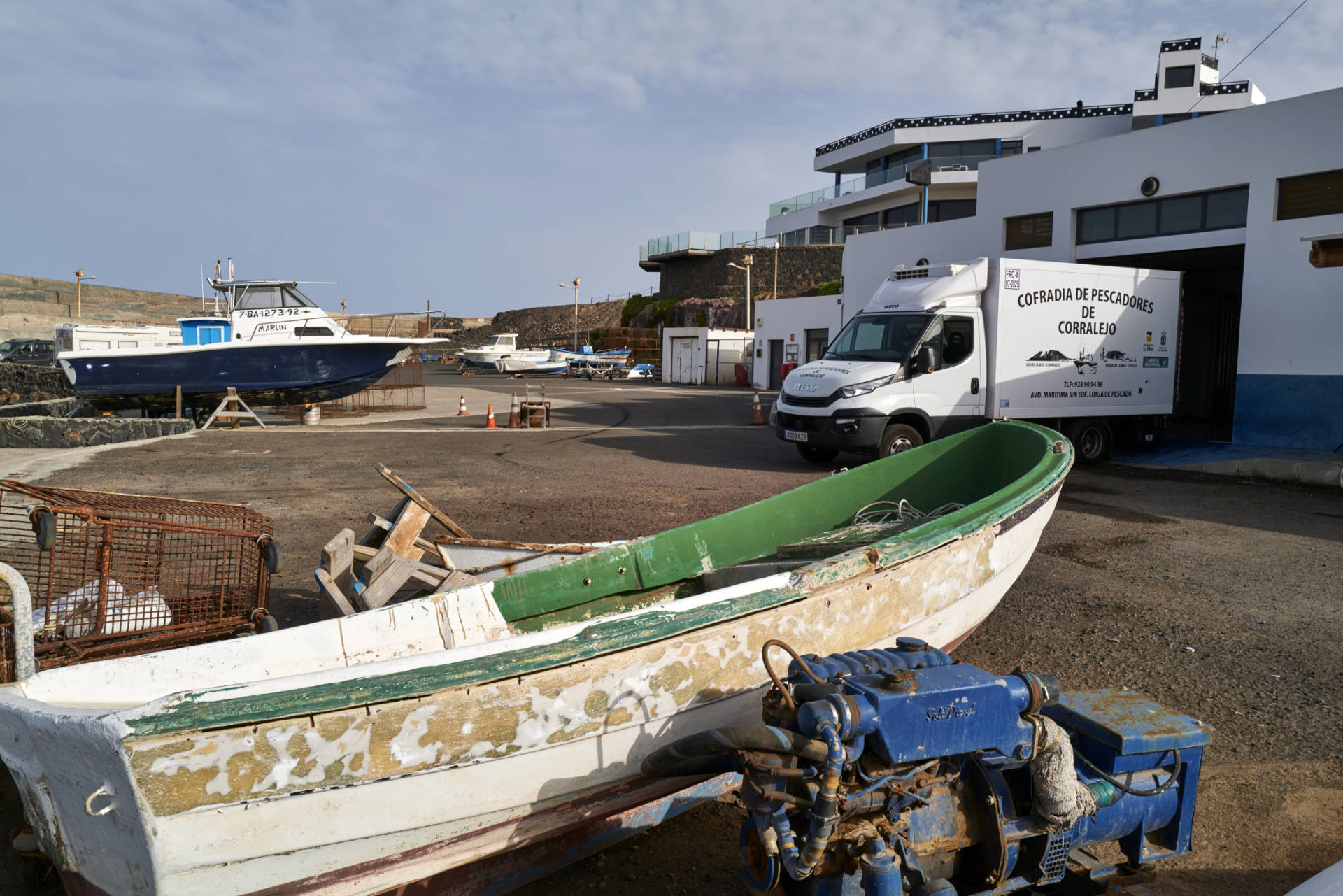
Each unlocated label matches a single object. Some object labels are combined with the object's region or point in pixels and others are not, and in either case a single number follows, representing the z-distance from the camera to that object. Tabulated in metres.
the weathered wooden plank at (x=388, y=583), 4.55
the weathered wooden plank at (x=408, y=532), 5.30
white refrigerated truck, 11.59
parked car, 30.39
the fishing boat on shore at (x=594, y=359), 48.06
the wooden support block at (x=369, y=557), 4.99
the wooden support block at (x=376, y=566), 4.92
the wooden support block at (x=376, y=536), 5.71
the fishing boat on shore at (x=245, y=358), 17.95
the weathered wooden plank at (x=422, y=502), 5.46
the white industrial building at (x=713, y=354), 39.44
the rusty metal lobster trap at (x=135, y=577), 3.93
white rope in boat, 5.64
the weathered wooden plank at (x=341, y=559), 4.83
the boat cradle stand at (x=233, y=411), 17.85
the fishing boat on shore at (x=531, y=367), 49.47
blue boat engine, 2.41
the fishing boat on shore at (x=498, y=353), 49.84
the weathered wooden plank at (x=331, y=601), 4.49
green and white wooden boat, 2.27
